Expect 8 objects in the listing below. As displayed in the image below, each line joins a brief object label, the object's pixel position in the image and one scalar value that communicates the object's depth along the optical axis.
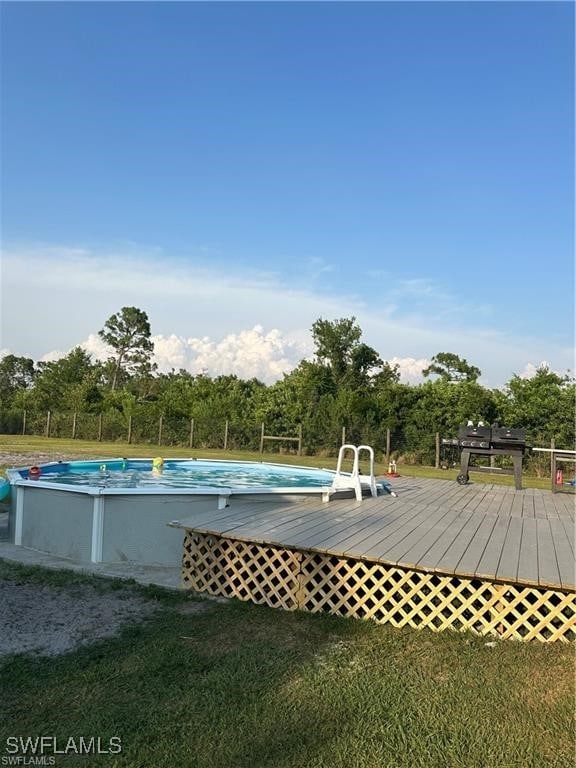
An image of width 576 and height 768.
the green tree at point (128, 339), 41.47
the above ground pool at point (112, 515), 5.16
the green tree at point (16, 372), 45.59
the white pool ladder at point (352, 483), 6.45
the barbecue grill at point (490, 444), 8.92
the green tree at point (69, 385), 28.91
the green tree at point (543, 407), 17.08
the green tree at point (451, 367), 33.31
